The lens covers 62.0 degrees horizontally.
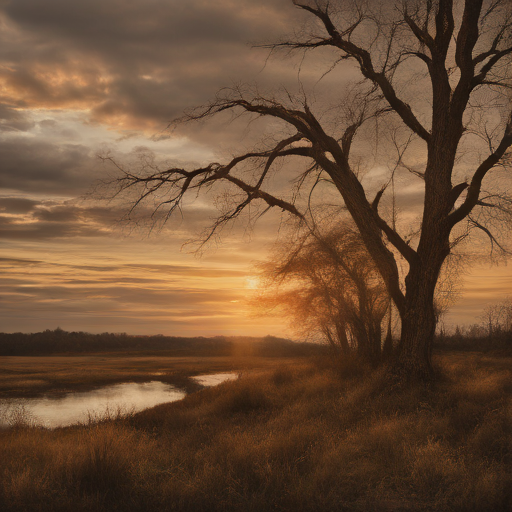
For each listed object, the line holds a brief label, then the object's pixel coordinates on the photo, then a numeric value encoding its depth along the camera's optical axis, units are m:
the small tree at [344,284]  17.20
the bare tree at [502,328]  33.25
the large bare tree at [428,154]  11.47
